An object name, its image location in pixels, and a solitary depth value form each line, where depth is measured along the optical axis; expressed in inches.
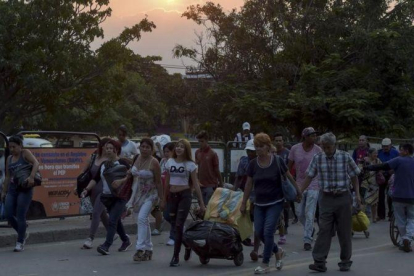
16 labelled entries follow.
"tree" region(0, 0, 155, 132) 1194.0
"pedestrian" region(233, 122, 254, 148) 800.0
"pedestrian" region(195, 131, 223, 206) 544.4
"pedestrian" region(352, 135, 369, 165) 720.3
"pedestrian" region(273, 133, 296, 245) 554.5
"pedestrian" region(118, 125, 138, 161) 569.0
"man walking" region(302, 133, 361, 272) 393.1
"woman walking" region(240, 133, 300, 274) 387.9
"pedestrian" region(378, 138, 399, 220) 703.7
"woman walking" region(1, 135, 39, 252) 464.1
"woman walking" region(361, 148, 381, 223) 687.7
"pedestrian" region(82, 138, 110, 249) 477.4
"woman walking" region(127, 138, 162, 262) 424.5
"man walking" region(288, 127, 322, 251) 491.8
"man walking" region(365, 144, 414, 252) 475.8
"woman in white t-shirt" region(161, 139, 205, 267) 417.7
